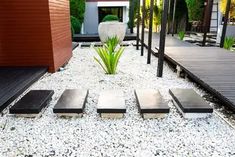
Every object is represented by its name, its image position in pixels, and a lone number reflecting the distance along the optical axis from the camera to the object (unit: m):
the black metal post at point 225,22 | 6.18
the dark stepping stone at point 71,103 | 2.57
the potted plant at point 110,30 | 8.20
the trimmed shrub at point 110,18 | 11.69
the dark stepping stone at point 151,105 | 2.56
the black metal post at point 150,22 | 4.73
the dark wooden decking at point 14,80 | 2.89
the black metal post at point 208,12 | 6.77
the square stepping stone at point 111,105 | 2.56
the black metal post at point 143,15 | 5.69
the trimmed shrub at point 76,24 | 10.88
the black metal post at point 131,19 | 11.49
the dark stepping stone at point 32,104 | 2.57
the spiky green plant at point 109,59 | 4.20
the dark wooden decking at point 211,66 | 2.88
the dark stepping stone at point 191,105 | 2.56
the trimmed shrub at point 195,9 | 12.72
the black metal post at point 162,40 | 3.82
